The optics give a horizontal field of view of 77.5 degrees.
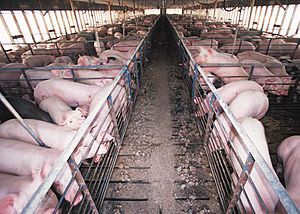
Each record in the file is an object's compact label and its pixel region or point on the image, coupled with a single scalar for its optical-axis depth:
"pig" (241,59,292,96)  3.76
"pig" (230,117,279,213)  1.59
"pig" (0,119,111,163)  2.29
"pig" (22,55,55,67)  5.84
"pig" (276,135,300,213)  1.62
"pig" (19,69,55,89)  4.20
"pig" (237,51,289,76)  4.29
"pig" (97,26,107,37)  11.57
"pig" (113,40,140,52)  6.69
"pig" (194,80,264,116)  3.04
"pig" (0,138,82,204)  1.87
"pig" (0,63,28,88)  4.64
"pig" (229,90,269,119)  2.67
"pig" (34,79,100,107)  3.37
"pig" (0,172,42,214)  1.37
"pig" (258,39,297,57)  6.47
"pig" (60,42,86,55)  7.12
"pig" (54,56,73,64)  5.76
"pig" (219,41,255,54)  6.58
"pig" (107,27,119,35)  11.99
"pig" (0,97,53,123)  2.83
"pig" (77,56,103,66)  4.24
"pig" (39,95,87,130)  2.59
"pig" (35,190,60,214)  1.57
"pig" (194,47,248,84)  4.04
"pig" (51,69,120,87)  3.84
